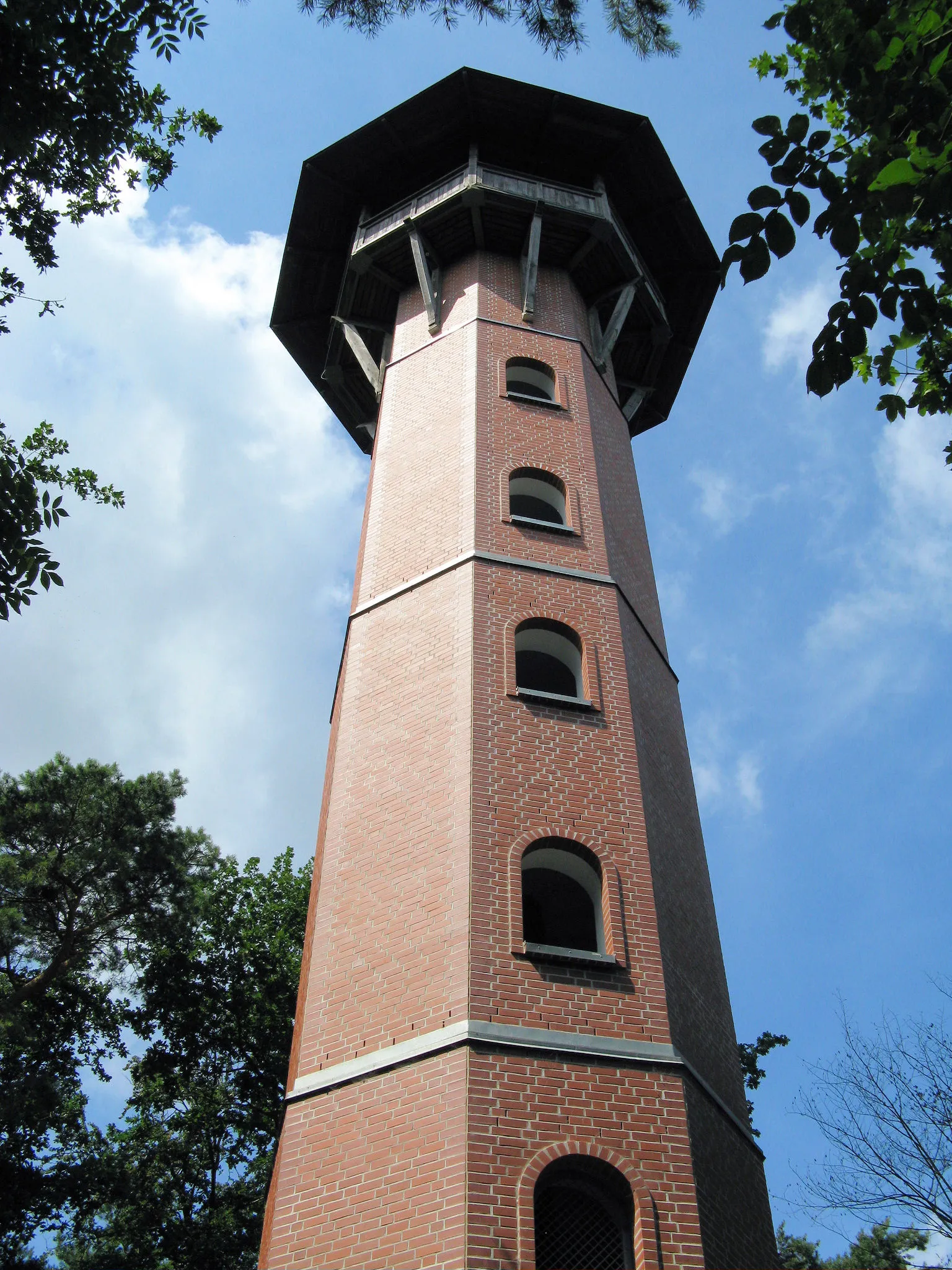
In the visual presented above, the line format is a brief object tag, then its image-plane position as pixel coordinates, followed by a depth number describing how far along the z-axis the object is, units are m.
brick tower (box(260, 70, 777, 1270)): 9.05
